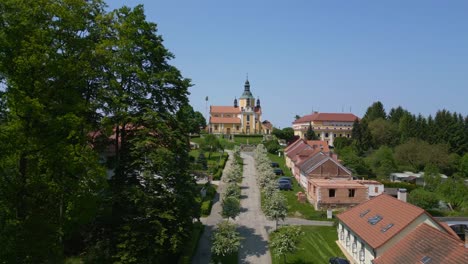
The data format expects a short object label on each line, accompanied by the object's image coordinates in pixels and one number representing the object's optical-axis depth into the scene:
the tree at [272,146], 87.00
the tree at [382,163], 62.22
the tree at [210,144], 75.62
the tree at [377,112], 110.07
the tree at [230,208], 31.20
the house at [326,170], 47.06
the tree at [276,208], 30.88
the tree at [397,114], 105.48
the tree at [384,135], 89.69
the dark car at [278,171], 60.93
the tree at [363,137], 86.37
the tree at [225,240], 24.16
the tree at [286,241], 23.63
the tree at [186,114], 23.77
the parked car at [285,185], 49.53
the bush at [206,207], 37.48
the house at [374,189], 44.06
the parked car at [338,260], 24.20
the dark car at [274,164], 67.99
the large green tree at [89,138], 14.02
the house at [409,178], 58.50
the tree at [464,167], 66.44
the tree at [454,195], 42.53
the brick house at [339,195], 39.69
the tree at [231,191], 34.78
